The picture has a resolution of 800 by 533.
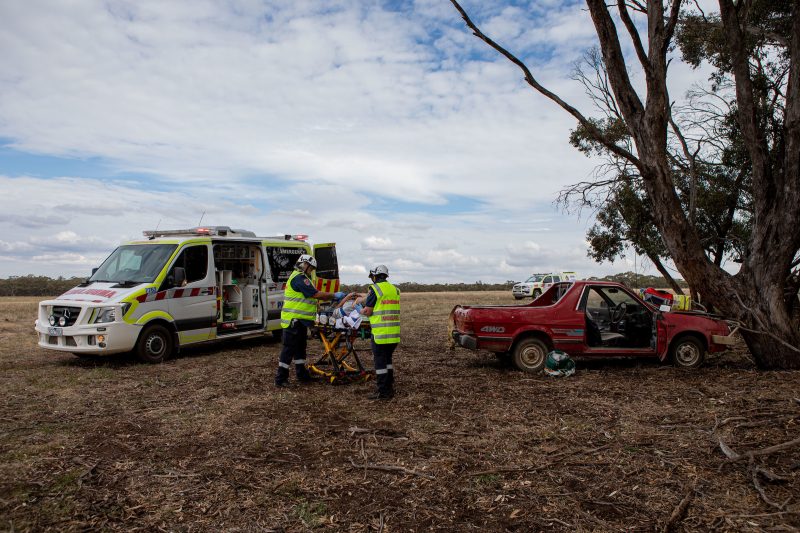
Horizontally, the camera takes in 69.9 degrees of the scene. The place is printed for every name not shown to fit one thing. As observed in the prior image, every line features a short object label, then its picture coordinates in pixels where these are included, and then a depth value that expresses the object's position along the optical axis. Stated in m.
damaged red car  9.13
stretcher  8.31
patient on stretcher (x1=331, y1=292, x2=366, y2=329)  8.05
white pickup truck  33.16
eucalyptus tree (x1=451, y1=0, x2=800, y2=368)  8.94
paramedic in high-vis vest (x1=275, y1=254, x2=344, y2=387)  8.07
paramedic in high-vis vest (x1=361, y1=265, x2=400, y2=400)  7.34
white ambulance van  9.62
